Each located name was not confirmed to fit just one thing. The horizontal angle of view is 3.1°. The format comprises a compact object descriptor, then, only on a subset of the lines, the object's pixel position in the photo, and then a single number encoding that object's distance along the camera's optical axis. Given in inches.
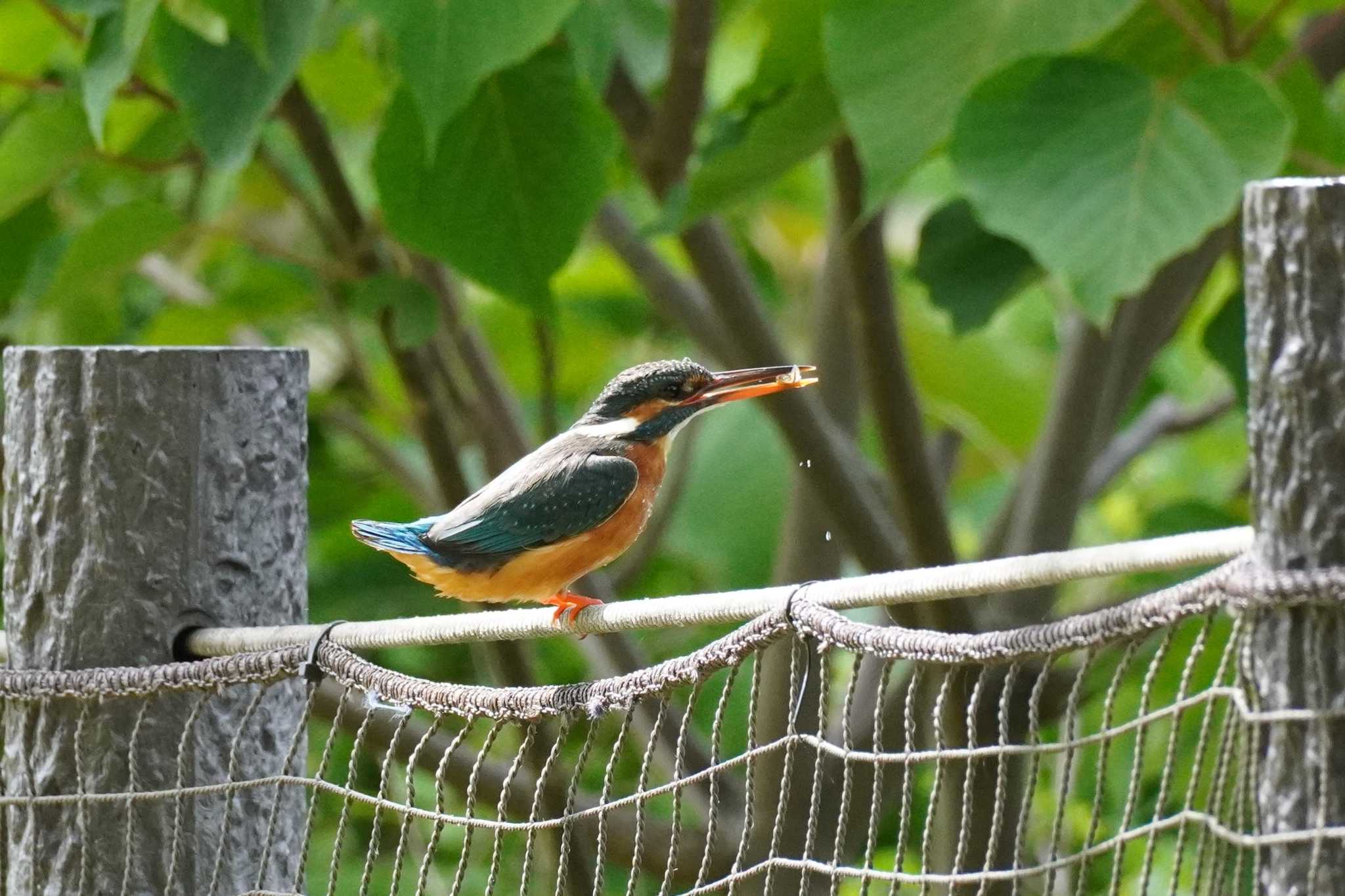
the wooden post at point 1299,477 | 315.9
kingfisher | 325.2
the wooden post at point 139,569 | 326.2
